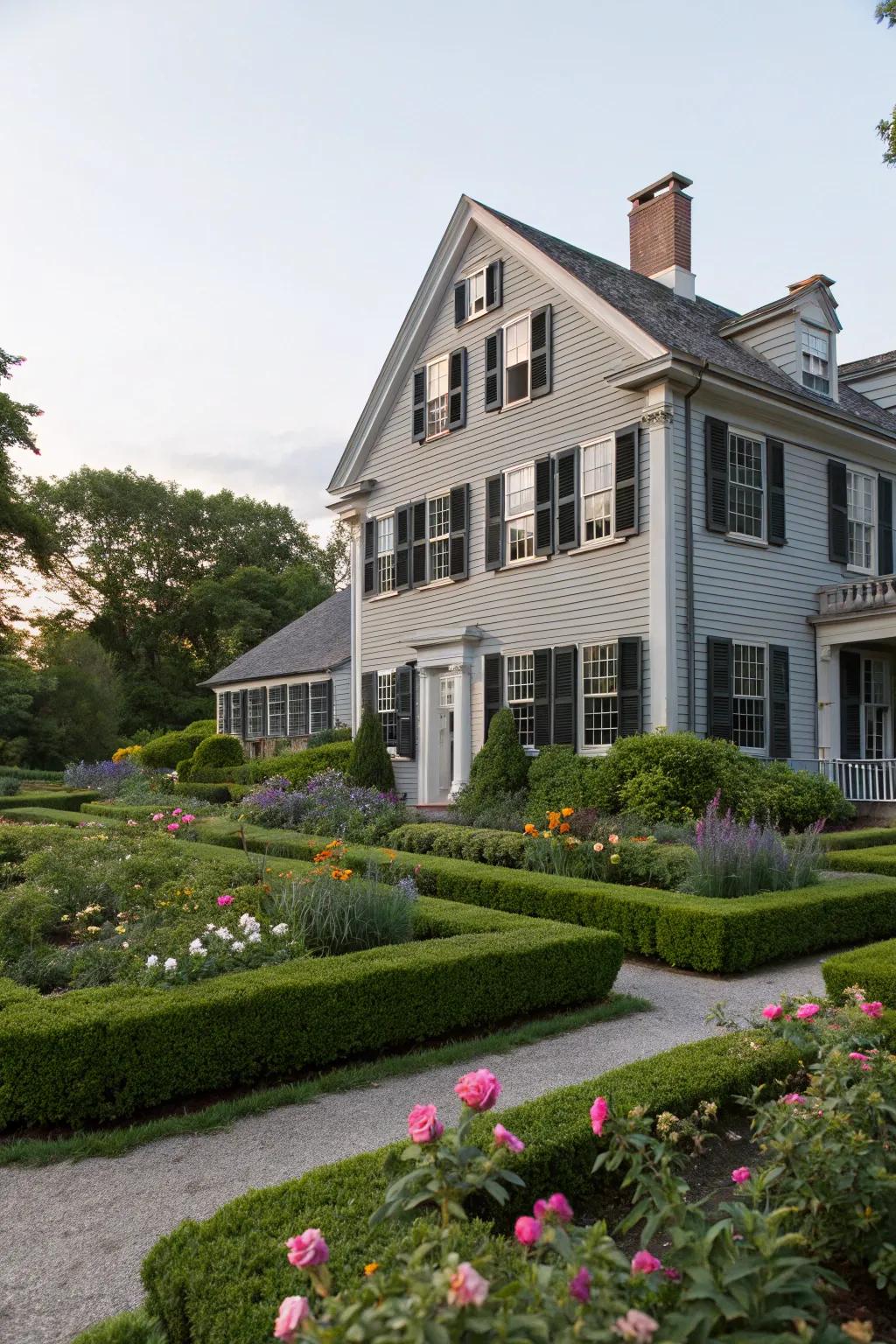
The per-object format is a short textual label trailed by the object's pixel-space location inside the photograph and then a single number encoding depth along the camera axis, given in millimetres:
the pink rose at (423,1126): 2084
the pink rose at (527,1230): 1781
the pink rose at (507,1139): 2062
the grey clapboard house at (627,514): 14531
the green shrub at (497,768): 15352
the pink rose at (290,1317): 1559
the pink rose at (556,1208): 1887
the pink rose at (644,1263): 1817
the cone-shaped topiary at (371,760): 18625
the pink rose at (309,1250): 1723
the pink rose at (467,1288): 1544
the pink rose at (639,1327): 1543
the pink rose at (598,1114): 2363
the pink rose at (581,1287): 1695
